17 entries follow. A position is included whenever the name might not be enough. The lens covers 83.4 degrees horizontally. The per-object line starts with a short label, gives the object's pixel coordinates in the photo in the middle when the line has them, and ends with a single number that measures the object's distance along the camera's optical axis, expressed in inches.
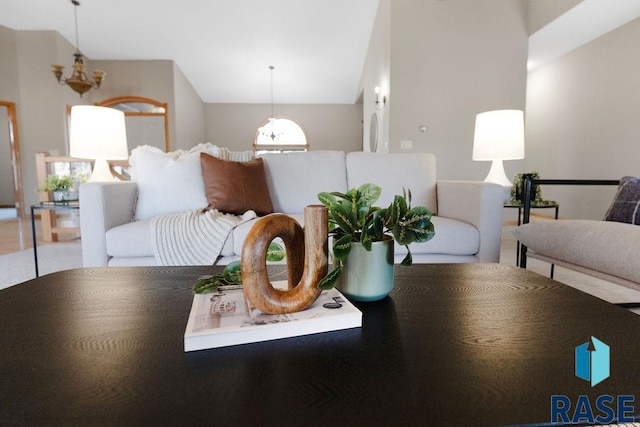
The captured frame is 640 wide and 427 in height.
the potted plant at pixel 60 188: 99.0
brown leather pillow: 84.1
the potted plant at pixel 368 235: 28.2
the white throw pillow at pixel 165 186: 84.1
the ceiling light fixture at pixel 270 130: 351.9
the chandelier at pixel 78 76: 193.5
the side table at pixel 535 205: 91.1
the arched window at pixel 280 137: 354.9
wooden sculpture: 24.2
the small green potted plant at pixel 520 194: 96.3
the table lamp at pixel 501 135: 111.1
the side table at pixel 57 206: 90.0
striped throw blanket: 70.0
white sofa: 71.7
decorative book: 22.4
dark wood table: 16.4
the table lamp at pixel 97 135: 100.4
